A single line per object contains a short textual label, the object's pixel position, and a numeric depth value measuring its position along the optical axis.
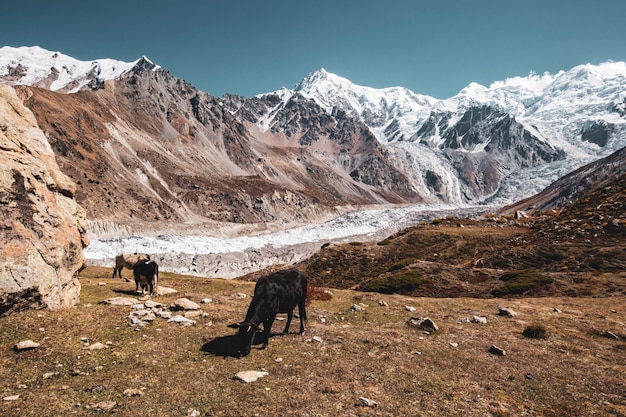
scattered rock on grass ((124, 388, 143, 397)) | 9.79
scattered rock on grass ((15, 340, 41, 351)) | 11.39
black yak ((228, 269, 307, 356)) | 13.35
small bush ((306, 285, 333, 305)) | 24.25
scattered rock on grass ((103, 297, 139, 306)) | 18.17
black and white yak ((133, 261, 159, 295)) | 22.58
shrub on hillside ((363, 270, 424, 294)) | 32.50
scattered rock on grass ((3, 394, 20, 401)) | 8.95
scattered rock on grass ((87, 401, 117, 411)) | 9.02
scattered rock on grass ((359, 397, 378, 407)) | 10.11
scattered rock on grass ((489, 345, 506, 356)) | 14.61
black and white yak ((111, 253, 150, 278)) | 29.36
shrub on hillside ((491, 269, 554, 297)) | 29.52
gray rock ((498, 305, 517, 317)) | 21.18
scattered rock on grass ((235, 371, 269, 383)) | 11.11
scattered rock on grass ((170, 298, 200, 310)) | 18.50
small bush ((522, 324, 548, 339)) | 17.14
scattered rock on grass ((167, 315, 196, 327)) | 16.22
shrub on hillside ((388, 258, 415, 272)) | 40.61
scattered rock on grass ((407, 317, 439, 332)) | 17.86
